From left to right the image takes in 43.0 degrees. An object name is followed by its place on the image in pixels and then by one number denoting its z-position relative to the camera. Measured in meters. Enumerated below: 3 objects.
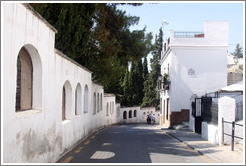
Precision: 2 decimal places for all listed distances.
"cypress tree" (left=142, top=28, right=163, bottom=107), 48.56
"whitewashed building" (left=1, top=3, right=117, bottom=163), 5.64
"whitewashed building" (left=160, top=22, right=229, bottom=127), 25.94
